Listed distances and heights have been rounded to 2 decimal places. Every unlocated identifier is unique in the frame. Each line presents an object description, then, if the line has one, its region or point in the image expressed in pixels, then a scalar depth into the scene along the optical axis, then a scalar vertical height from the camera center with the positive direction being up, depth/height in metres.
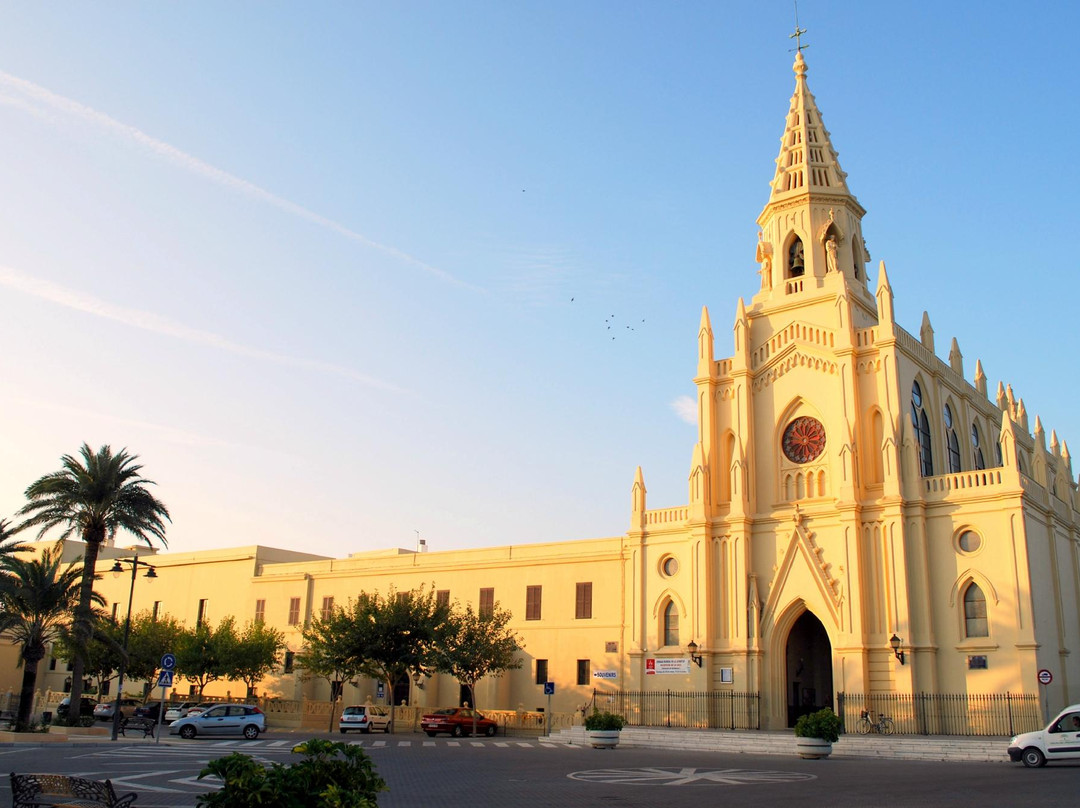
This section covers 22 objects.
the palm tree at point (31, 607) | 32.50 +1.53
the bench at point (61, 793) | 10.15 -1.45
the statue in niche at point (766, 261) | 43.03 +17.43
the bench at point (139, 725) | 35.44 -2.56
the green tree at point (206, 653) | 47.50 +0.13
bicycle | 31.70 -1.75
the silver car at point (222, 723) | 35.84 -2.37
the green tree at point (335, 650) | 40.41 +0.36
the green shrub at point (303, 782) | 7.09 -0.90
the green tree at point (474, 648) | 39.94 +0.56
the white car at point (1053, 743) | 22.27 -1.56
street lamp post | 32.72 -0.15
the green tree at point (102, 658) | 48.77 -0.20
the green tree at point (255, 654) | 47.66 +0.13
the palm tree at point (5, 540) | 33.59 +3.74
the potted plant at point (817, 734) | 26.59 -1.72
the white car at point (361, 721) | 39.69 -2.43
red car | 38.44 -2.32
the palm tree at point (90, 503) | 34.81 +5.26
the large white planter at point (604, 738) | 31.05 -2.28
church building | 32.41 +4.63
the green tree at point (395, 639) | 40.22 +0.85
